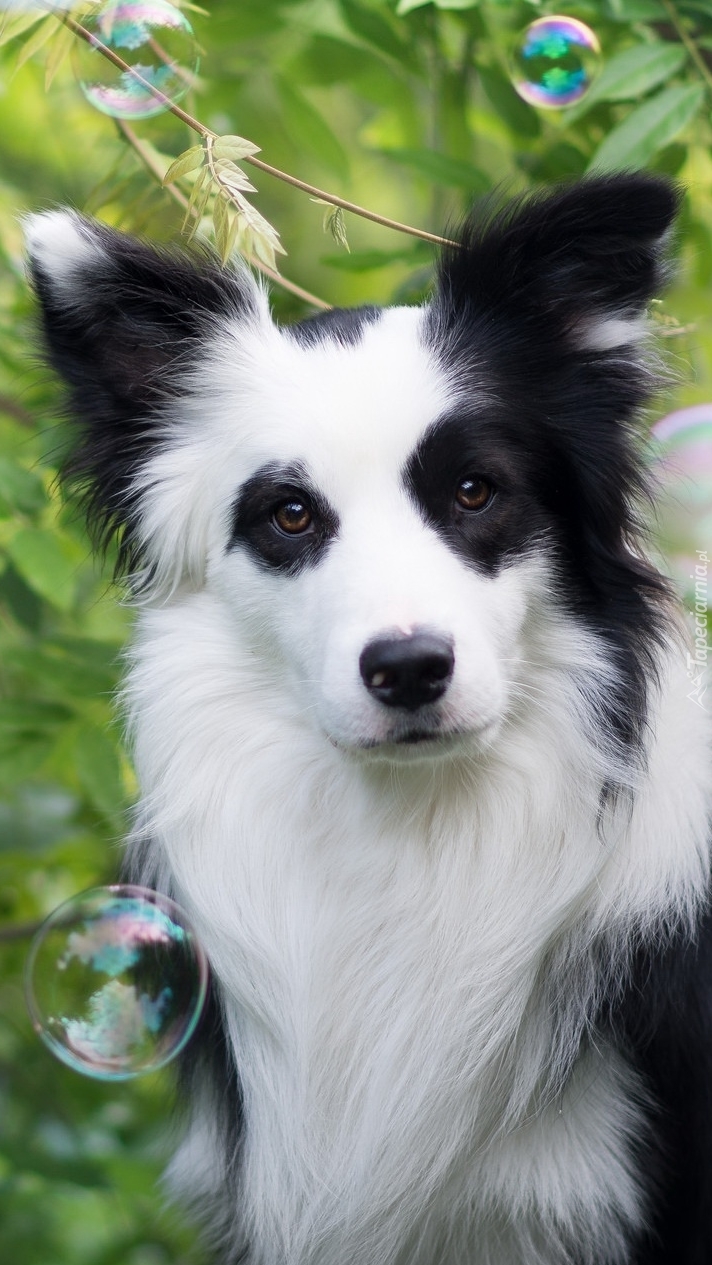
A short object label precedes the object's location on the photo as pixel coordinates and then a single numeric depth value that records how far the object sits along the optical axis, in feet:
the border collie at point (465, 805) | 14.34
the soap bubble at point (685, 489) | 16.35
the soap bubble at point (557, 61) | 16.98
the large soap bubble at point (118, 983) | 15.61
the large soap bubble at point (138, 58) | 15.25
